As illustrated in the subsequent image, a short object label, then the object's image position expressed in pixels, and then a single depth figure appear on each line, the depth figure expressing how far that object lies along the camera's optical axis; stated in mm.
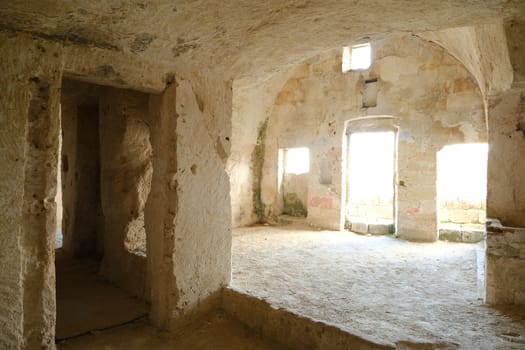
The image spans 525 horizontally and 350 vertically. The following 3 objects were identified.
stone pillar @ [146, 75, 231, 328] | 3057
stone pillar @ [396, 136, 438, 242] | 6461
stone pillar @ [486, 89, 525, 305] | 2975
